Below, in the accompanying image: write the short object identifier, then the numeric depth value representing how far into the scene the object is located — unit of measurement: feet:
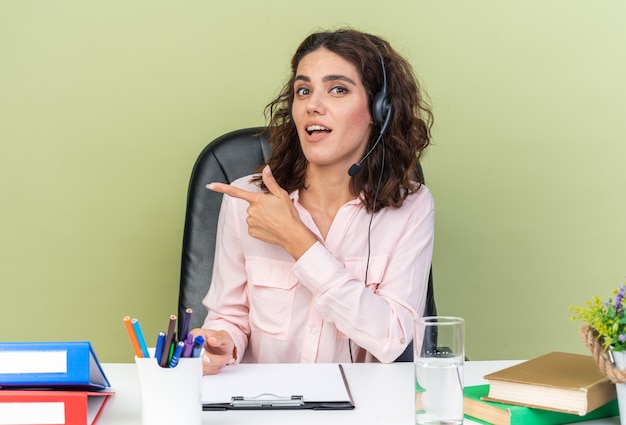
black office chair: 6.32
